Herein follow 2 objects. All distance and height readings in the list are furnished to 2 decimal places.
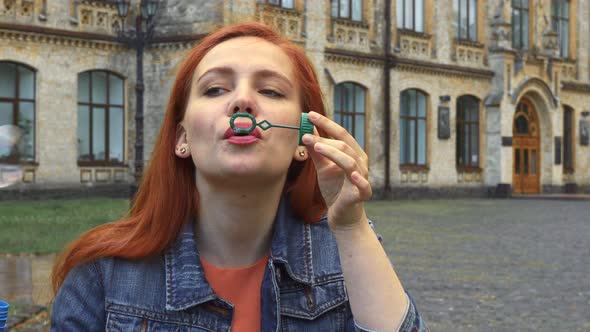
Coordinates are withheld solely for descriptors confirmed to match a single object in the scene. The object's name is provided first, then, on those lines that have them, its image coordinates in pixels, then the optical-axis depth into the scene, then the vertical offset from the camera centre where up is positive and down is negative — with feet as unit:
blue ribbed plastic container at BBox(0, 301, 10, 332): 5.73 -0.97
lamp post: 58.85 +11.40
